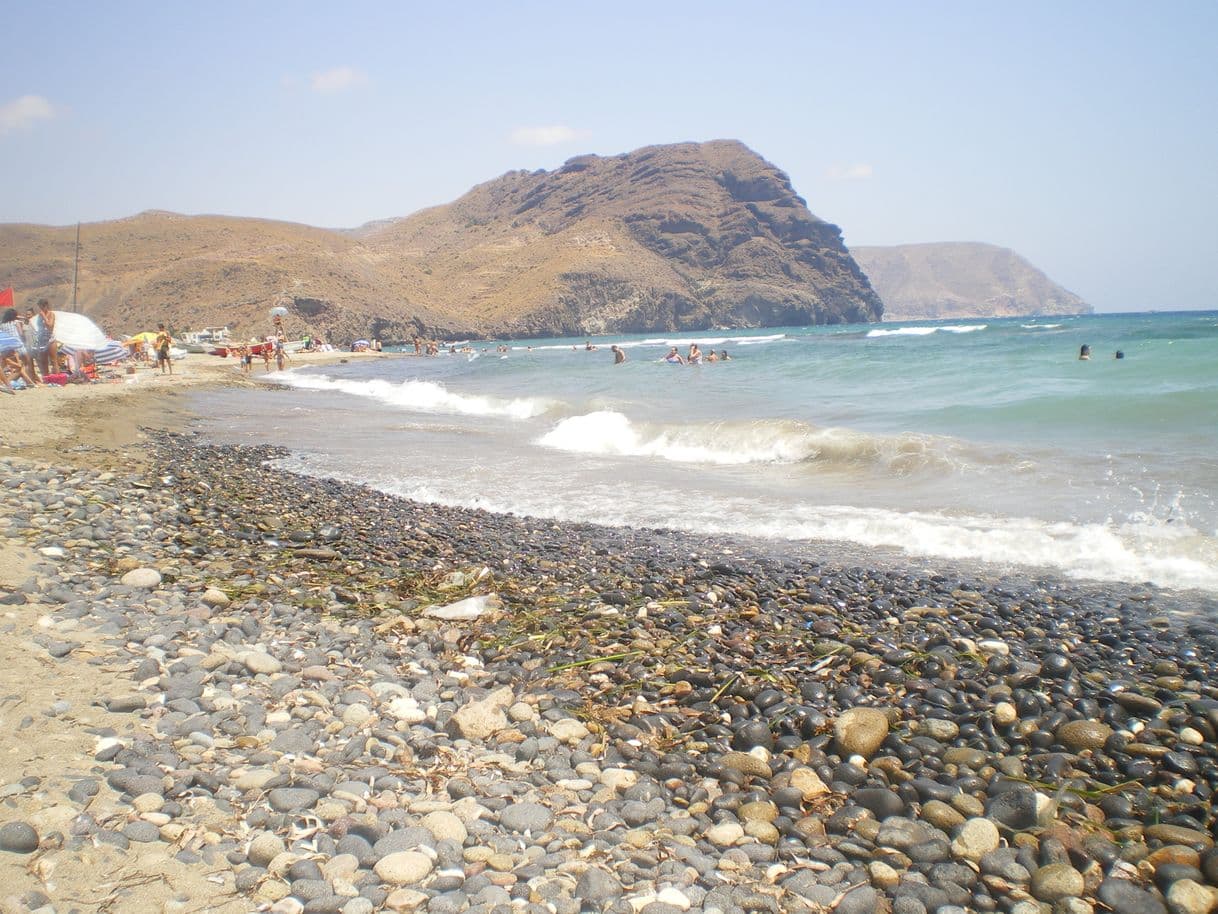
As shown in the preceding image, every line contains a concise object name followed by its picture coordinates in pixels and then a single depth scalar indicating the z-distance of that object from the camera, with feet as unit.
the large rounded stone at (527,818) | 9.13
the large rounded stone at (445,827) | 8.71
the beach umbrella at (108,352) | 75.98
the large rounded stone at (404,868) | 7.92
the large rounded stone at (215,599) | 15.80
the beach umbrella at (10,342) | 57.72
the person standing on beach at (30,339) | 59.98
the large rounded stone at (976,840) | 8.96
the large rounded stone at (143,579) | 16.37
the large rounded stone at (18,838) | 7.41
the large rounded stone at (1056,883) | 8.30
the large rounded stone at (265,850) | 7.98
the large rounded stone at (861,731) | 11.18
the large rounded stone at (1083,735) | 11.19
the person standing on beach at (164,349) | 101.04
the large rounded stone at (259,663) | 12.78
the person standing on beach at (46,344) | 61.57
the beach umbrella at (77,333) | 72.90
